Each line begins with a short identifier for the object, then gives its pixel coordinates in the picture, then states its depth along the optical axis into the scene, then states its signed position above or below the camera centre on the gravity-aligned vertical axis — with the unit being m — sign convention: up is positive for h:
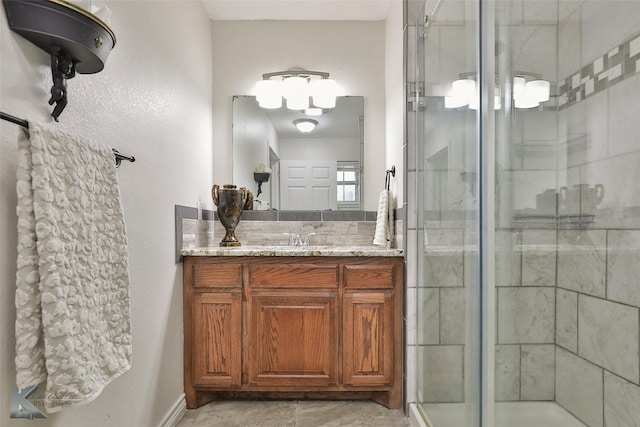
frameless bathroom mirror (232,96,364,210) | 2.61 +0.35
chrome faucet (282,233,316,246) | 2.52 -0.22
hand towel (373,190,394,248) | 2.19 -0.09
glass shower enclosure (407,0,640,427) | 0.74 -0.02
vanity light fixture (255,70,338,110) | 2.55 +0.82
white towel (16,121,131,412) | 0.83 -0.15
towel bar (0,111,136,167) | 0.79 +0.19
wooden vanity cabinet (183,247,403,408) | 1.99 -0.62
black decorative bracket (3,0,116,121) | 0.86 +0.42
